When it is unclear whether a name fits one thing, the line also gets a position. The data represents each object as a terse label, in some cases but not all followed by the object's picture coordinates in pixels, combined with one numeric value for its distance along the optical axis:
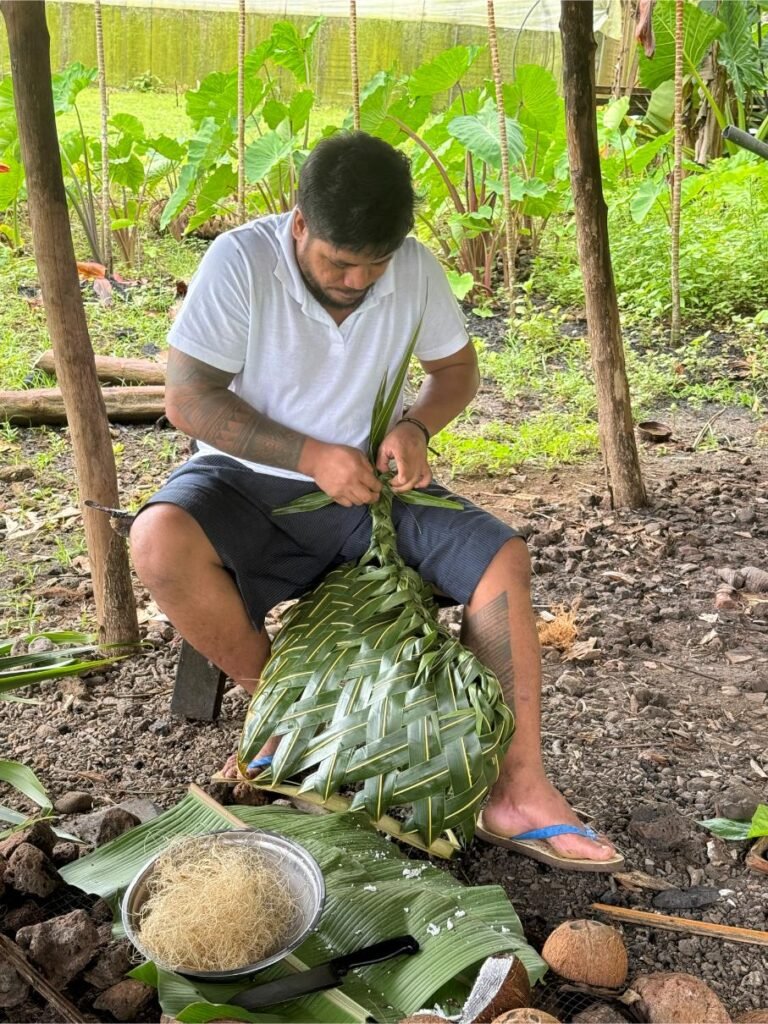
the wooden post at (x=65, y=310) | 2.48
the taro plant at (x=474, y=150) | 6.40
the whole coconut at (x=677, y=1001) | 1.58
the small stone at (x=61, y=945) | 1.66
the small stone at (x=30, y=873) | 1.87
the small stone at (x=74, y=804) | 2.23
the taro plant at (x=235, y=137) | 6.71
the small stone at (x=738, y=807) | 2.23
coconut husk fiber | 1.62
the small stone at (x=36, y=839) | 1.95
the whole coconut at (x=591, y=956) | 1.71
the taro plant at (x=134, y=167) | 7.41
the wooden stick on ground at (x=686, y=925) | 1.91
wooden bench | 2.58
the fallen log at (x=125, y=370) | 5.07
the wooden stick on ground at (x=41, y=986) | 1.59
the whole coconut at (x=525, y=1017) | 1.39
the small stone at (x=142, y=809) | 2.18
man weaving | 2.16
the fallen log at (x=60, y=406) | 4.68
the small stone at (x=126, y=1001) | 1.65
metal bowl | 1.62
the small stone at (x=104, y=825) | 2.04
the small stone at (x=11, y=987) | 1.60
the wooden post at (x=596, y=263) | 3.50
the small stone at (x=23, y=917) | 1.82
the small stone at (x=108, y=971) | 1.69
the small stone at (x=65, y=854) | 2.01
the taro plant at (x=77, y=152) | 7.04
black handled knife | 1.61
